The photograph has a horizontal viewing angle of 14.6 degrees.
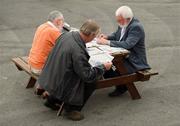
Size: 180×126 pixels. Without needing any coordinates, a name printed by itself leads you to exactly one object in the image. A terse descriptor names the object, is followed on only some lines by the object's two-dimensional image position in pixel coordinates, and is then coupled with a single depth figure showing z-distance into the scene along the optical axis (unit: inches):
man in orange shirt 398.7
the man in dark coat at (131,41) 407.9
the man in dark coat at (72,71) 360.5
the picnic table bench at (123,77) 396.1
